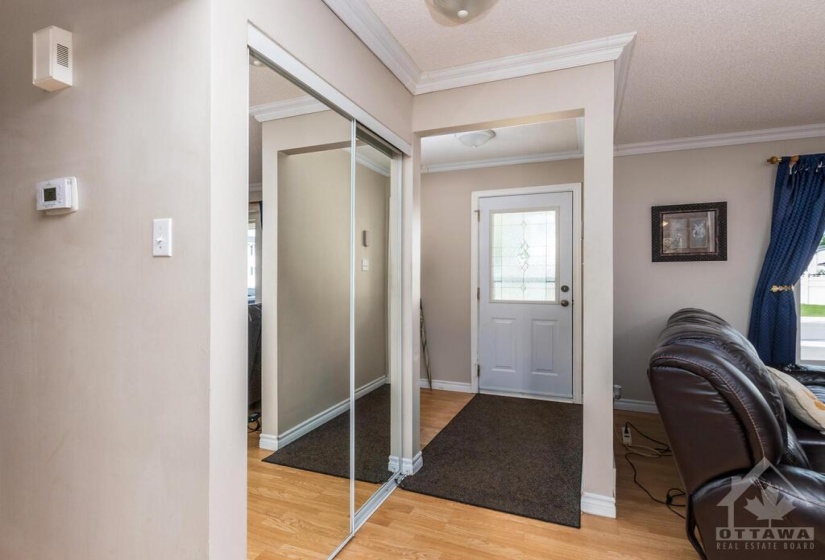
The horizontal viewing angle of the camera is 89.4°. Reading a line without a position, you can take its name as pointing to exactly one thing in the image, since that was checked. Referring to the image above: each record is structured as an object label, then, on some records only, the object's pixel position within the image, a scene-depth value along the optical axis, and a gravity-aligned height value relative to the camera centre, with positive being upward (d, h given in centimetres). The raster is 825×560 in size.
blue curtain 326 +21
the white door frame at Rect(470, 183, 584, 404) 399 +0
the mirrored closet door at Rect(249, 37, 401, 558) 159 -19
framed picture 356 +38
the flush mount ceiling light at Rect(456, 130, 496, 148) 339 +115
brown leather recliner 130 -62
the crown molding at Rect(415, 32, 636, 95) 215 +118
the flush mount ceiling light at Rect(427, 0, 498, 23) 176 +115
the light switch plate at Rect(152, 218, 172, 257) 125 +12
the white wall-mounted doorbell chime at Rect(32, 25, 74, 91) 140 +74
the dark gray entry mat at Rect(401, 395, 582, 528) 230 -124
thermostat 141 +28
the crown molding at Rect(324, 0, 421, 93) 184 +118
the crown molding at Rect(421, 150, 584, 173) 402 +116
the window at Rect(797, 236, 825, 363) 343 -30
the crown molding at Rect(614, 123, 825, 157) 335 +115
